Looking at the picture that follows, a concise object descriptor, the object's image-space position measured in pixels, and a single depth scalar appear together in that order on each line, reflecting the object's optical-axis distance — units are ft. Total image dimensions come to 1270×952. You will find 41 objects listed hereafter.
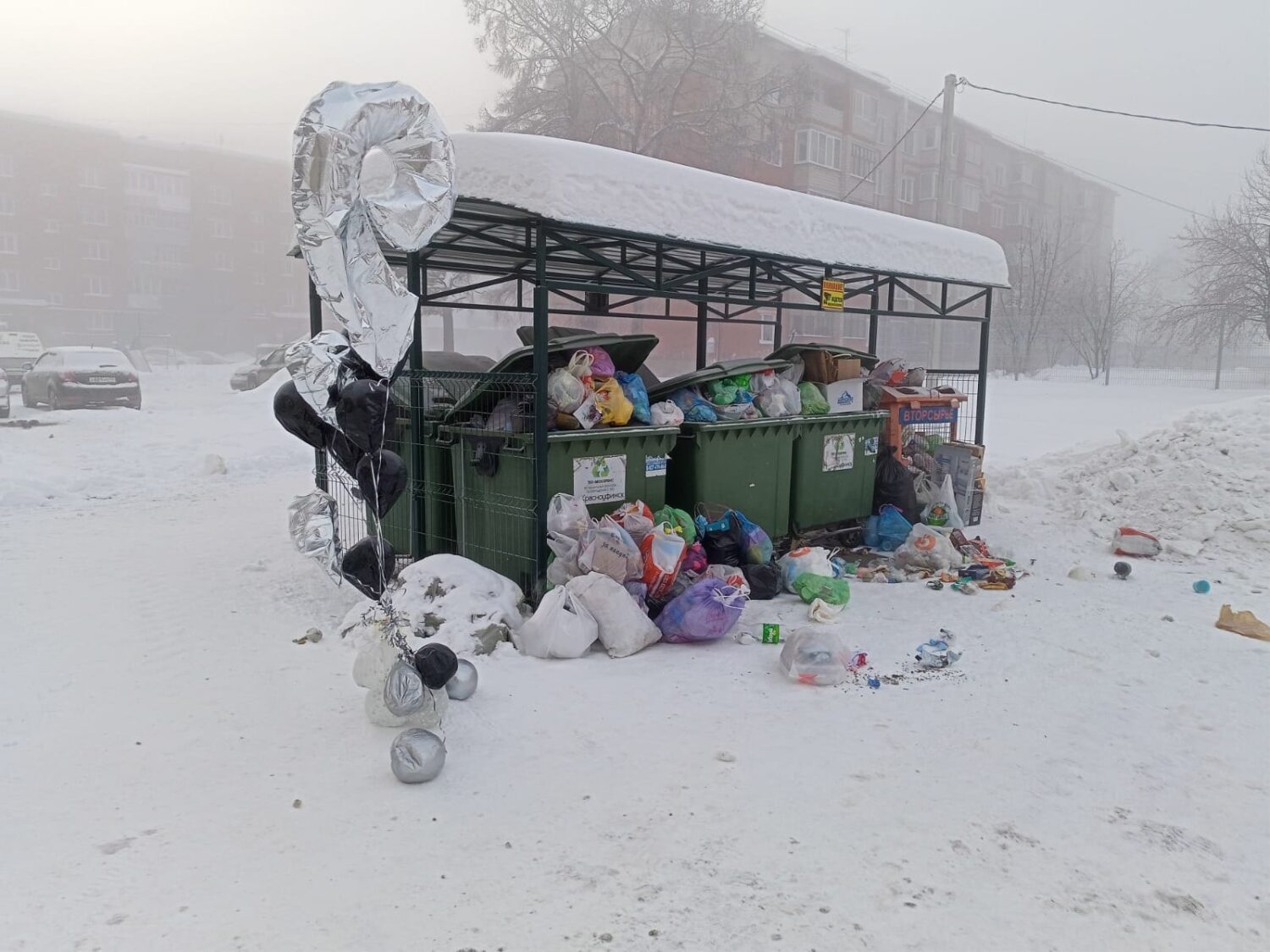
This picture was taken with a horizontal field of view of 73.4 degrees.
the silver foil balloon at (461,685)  12.84
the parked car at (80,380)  55.72
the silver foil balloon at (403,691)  11.49
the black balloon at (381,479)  11.64
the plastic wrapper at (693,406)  20.27
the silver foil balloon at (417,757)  10.49
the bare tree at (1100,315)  105.60
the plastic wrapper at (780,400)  21.98
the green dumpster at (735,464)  20.17
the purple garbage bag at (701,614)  15.71
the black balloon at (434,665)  11.83
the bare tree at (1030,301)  109.70
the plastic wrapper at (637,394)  18.63
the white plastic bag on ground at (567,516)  16.52
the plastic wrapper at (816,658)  14.06
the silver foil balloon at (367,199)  11.09
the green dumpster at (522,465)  17.17
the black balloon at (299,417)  11.80
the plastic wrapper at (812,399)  23.21
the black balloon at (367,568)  12.26
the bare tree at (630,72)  74.54
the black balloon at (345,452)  12.00
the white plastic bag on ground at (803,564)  19.62
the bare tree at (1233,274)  74.74
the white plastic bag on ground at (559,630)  14.83
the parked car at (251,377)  77.82
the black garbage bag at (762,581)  19.06
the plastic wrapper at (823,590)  18.60
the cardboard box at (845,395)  23.94
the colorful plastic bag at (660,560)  16.51
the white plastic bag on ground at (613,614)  15.26
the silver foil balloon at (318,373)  11.16
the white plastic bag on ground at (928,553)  21.44
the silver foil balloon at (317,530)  12.37
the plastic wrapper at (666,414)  19.13
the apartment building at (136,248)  154.20
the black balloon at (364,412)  11.10
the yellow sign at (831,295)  24.32
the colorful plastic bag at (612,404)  17.83
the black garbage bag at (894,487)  25.70
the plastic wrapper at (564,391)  17.10
